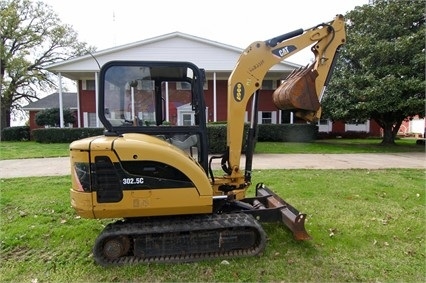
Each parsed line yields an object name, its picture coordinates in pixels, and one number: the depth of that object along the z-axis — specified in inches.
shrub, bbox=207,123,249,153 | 487.7
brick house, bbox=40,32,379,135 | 786.2
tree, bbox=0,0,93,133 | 1089.4
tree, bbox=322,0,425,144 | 587.5
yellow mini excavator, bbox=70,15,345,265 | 127.7
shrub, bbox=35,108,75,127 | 890.1
